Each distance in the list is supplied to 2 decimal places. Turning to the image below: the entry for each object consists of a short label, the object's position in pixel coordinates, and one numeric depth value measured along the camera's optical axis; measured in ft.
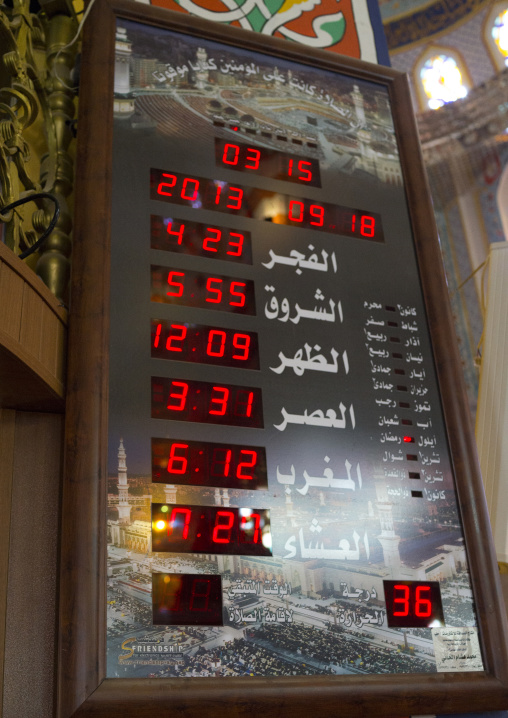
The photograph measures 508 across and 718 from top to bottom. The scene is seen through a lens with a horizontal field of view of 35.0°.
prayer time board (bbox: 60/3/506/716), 5.58
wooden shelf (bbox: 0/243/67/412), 5.26
